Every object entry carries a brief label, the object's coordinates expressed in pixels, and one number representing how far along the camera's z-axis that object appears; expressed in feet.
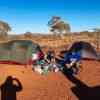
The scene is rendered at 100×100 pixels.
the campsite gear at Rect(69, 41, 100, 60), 23.42
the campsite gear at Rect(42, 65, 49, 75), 17.32
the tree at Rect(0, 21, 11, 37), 65.81
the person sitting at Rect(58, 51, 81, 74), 18.16
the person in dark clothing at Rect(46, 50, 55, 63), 20.67
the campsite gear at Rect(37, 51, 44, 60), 21.10
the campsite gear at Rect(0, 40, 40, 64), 20.91
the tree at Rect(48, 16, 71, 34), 70.64
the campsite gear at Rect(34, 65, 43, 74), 17.50
